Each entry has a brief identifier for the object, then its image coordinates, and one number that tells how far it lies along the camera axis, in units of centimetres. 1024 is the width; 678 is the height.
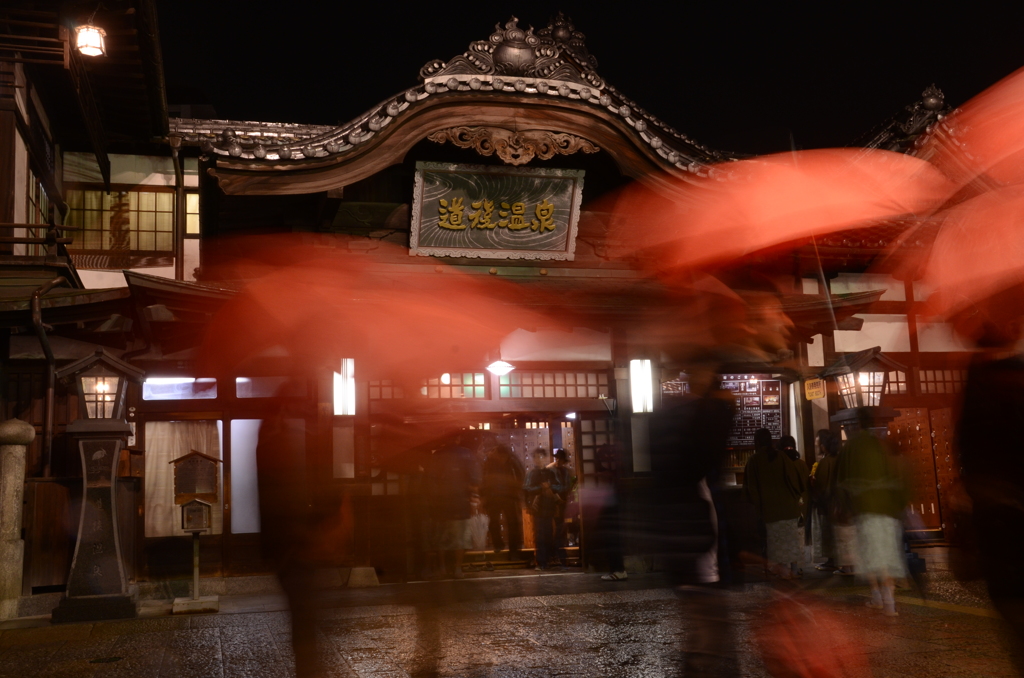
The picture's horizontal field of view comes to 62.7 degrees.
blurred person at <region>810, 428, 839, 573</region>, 1261
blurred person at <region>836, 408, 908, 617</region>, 934
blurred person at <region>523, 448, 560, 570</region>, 1562
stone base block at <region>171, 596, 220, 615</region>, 1091
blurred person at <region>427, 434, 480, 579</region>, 729
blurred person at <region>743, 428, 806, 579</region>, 1234
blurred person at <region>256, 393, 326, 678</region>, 536
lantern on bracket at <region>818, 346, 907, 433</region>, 1245
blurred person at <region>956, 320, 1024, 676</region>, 429
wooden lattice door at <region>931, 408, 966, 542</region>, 1605
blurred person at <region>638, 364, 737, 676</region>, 521
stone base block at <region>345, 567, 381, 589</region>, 1317
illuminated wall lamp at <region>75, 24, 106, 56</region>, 1202
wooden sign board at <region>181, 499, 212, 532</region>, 1137
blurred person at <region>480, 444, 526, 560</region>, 1202
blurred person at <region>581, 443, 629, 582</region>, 1408
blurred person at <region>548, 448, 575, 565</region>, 1585
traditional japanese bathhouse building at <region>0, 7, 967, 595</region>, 1248
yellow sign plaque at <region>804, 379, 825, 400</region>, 1462
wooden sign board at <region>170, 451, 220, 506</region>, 1174
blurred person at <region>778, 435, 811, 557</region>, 1268
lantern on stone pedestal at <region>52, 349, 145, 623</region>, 1045
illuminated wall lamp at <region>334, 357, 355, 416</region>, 1360
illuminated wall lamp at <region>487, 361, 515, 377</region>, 1384
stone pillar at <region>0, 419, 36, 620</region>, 1106
